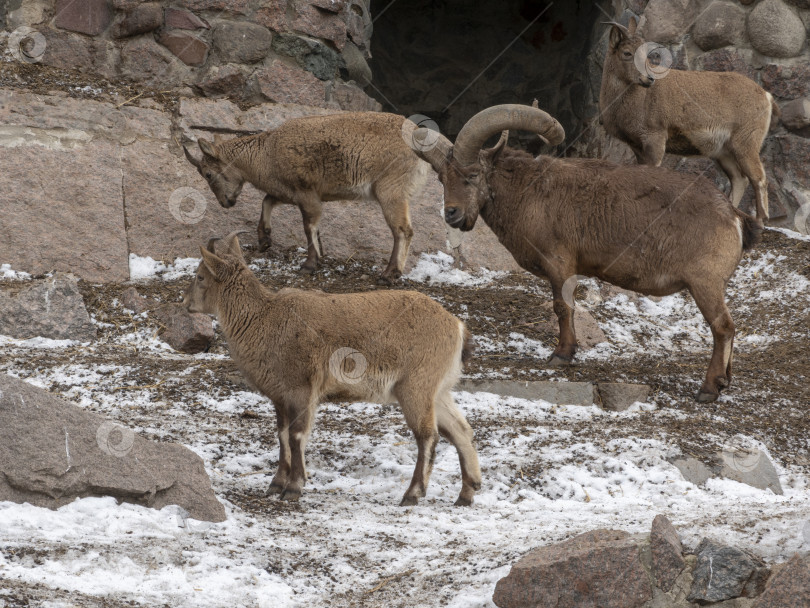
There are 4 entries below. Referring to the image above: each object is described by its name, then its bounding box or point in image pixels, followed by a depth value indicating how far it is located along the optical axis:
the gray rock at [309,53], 21.95
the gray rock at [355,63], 22.95
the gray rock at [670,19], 22.78
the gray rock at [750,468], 12.24
